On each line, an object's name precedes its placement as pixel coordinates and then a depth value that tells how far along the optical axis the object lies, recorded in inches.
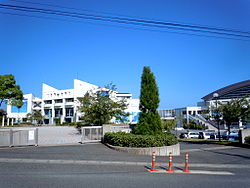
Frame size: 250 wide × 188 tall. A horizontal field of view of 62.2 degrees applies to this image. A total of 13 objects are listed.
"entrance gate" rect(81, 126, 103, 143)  689.0
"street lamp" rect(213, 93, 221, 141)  888.0
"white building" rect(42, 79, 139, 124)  2626.7
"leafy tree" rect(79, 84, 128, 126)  879.1
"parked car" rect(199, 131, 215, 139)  1442.8
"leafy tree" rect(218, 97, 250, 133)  795.4
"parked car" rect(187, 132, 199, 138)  1525.3
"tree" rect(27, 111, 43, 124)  2437.4
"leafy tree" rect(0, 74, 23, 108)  1470.2
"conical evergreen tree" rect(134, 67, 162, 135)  581.0
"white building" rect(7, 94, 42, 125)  2866.6
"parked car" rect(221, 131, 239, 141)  1335.4
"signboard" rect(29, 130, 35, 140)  606.1
